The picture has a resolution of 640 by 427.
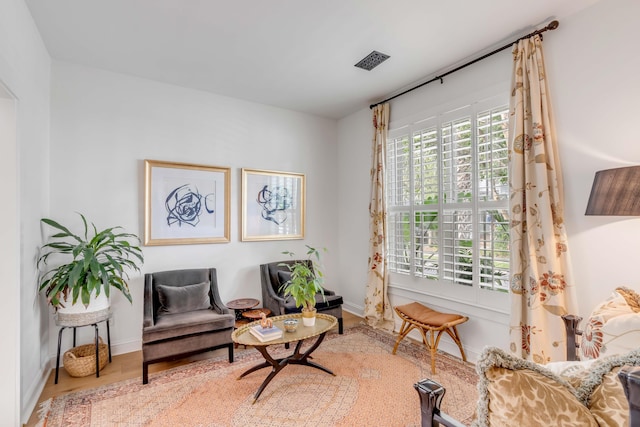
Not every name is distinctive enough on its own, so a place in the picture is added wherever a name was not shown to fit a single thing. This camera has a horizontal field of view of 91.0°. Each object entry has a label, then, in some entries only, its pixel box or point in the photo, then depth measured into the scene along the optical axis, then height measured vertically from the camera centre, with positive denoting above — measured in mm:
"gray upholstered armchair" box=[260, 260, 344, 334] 3394 -923
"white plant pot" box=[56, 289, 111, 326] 2572 -777
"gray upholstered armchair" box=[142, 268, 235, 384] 2641 -928
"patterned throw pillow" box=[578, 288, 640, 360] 1392 -536
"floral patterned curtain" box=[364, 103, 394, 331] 3855 -319
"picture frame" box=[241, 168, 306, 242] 4016 +163
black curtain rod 2406 +1459
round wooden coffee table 2383 -941
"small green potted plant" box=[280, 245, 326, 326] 2658 -629
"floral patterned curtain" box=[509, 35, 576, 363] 2340 -46
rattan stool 2766 -964
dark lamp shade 1667 +122
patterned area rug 2127 -1362
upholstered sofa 810 -499
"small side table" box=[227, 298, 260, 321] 3520 -997
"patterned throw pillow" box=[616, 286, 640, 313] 1646 -451
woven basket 2668 -1231
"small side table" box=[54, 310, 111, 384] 2580 -870
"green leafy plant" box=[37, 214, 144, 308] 2480 -406
